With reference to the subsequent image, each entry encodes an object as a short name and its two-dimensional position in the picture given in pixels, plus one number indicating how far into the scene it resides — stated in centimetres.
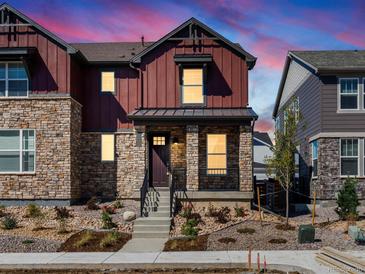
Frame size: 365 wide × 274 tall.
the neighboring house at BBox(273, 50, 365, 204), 2459
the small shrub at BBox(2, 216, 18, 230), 1952
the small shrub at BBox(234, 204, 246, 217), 2125
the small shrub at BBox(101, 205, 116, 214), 2189
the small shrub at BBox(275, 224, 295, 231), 1905
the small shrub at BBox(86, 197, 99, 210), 2270
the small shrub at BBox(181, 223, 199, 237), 1829
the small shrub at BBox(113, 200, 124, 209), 2300
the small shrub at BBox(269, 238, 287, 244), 1702
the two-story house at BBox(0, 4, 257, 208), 2359
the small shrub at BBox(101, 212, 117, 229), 1961
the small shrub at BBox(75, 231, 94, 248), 1706
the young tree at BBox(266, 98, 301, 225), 2028
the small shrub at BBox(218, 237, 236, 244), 1726
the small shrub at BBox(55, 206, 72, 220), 2097
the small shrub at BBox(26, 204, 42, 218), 2148
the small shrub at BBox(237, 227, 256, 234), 1864
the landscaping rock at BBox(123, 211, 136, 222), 2034
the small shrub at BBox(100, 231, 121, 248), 1698
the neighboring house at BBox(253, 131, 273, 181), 5335
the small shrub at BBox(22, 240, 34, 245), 1741
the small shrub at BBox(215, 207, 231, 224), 2011
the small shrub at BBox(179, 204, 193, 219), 2073
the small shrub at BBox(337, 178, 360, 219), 1981
